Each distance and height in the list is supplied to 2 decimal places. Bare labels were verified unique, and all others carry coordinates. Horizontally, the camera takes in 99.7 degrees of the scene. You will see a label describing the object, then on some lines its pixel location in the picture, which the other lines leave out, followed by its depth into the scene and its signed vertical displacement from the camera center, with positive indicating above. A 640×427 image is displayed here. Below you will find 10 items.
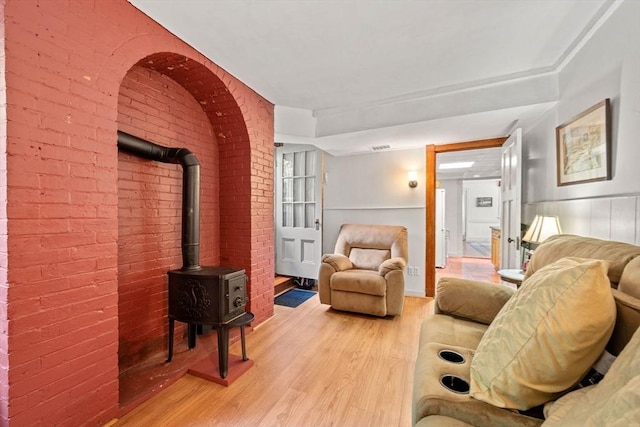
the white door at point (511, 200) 2.68 +0.11
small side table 2.22 -0.55
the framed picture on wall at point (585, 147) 1.63 +0.44
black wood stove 1.89 -0.52
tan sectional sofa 0.78 -0.45
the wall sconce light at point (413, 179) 3.83 +0.45
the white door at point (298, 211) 4.29 -0.01
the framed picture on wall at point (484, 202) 9.17 +0.29
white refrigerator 5.52 -0.44
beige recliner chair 2.96 -0.73
